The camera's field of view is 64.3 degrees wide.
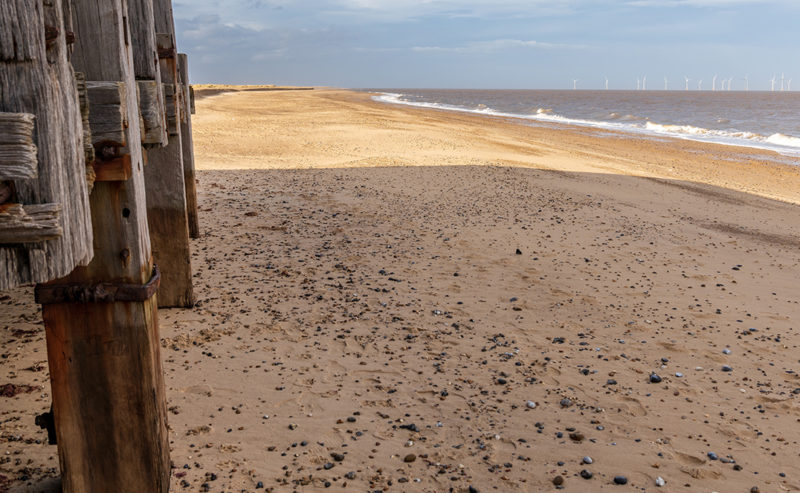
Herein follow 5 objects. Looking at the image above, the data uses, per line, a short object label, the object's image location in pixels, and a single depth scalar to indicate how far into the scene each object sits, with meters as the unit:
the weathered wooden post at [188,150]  8.08
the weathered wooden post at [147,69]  3.68
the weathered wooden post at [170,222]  5.77
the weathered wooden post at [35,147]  1.89
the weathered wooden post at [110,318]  2.56
